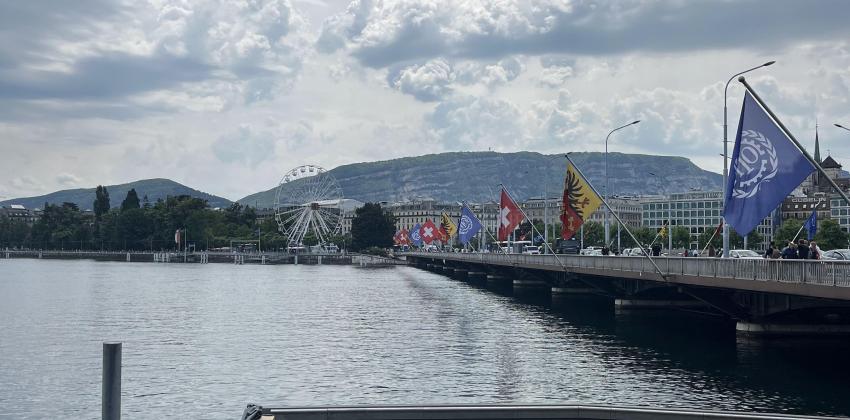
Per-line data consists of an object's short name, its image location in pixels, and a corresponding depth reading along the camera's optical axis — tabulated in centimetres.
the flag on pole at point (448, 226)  17230
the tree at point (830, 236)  17288
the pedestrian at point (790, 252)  4606
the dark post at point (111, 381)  1394
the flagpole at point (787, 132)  3269
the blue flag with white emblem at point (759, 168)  3700
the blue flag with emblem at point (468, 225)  12800
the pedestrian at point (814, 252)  4625
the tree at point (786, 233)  18275
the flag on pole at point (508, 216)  9456
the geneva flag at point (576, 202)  6619
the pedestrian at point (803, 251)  4481
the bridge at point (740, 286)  3859
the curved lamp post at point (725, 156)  5688
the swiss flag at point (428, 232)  18175
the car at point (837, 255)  5438
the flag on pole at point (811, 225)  8415
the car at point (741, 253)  6775
